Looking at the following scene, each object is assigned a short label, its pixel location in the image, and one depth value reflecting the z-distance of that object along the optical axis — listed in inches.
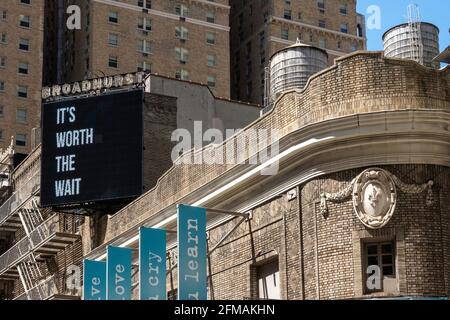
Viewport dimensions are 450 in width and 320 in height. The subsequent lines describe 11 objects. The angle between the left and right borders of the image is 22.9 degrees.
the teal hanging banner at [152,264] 1249.4
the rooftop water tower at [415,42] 1258.6
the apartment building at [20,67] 4227.4
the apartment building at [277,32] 4544.8
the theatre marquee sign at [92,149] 1723.7
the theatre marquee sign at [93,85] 1891.0
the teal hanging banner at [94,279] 1417.3
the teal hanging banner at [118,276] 1353.3
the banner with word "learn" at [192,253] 1147.3
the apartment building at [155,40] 4192.9
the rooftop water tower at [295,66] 1359.5
